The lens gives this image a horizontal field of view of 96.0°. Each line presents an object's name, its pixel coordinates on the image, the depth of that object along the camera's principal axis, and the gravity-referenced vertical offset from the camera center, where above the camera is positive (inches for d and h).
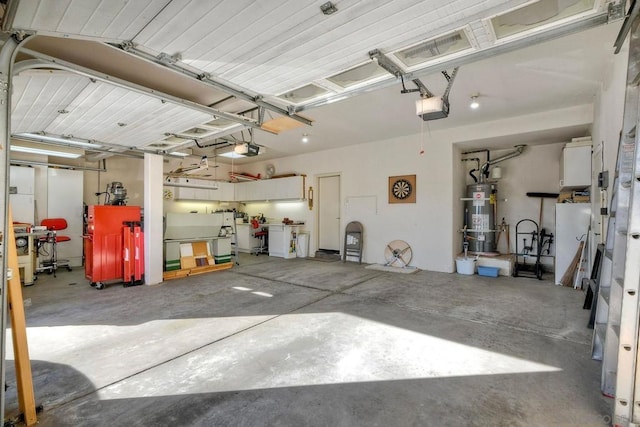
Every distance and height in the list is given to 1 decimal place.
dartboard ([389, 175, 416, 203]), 259.1 +21.2
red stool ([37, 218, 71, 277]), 237.0 -26.4
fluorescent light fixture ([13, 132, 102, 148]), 170.6 +43.8
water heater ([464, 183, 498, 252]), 242.5 -4.0
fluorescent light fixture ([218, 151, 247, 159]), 293.1 +59.3
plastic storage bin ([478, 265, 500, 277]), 223.7 -46.1
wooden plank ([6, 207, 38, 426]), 68.0 -33.6
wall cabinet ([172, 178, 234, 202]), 338.3 +25.1
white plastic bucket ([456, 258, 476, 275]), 232.5 -43.5
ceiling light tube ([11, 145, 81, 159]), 221.1 +46.5
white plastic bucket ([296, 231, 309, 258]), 333.1 -39.5
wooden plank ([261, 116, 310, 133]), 170.4 +54.6
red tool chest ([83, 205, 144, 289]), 195.3 -26.1
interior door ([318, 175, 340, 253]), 323.0 -2.1
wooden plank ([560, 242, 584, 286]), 192.4 -38.2
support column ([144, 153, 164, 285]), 206.4 -7.2
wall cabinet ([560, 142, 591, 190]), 187.2 +31.8
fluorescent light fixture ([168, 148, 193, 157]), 216.1 +43.6
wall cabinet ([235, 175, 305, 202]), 331.3 +26.7
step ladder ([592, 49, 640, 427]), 65.5 -18.9
